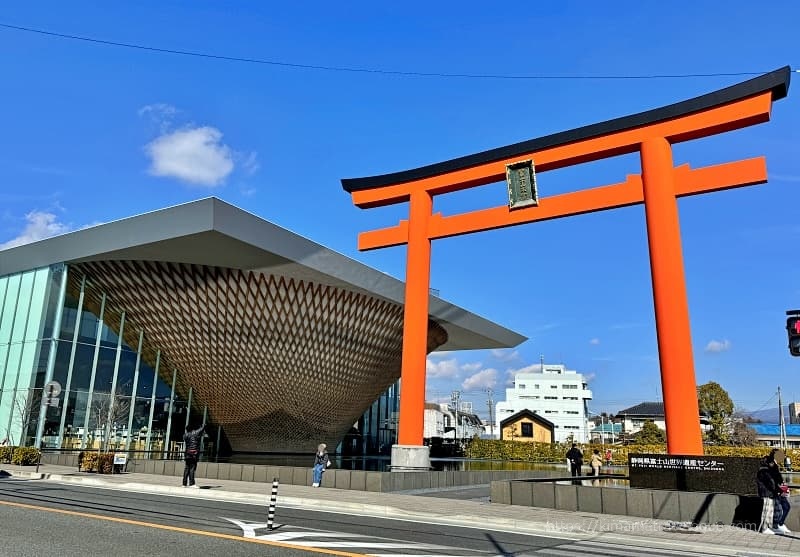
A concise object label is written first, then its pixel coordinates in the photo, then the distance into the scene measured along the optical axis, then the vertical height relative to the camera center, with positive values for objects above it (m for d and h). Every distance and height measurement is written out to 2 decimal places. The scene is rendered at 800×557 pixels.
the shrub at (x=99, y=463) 19.91 -1.35
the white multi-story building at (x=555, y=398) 94.46 +5.39
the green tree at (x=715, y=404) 50.09 +2.56
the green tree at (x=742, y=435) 60.44 -0.05
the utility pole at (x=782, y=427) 61.11 +0.81
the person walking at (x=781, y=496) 10.45 -1.07
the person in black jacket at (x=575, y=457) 21.95 -0.96
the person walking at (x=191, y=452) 15.55 -0.72
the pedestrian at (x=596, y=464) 24.24 -1.32
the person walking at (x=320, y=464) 17.06 -1.07
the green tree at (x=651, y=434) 62.59 -0.12
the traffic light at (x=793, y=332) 9.56 +1.68
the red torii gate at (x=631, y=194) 15.55 +7.36
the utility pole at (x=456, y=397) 88.12 +4.84
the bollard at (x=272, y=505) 8.92 -1.23
